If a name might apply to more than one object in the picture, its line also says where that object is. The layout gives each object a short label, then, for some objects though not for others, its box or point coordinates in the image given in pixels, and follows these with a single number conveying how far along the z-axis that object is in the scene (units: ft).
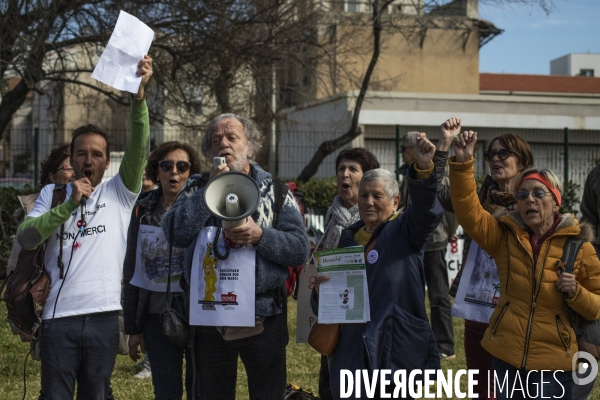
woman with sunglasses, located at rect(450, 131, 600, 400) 12.94
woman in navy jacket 13.02
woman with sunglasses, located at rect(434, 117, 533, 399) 15.78
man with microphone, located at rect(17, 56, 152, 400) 13.21
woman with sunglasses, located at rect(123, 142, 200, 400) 14.61
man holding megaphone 12.48
